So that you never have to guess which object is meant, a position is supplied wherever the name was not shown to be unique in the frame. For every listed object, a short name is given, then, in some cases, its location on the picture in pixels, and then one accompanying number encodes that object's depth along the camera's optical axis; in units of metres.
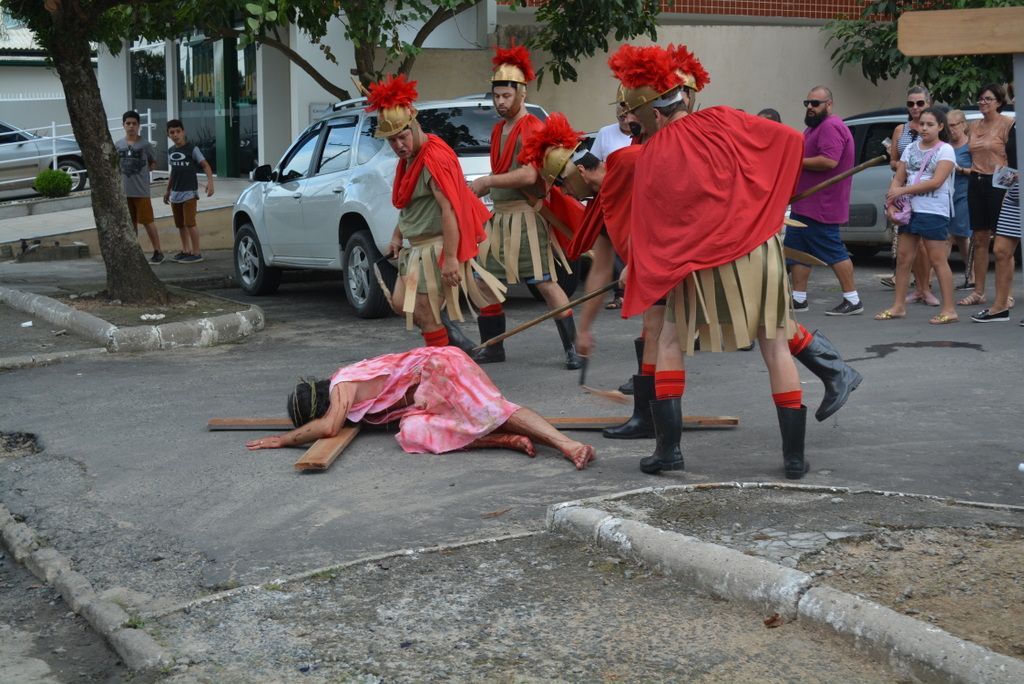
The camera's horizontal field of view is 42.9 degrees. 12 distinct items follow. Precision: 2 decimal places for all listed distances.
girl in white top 10.33
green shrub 21.50
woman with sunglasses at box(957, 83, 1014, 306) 10.87
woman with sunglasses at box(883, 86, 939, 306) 10.98
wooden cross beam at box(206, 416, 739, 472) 6.21
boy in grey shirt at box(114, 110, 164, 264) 15.88
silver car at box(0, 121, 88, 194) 23.50
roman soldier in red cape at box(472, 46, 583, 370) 8.62
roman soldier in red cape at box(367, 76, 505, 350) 7.84
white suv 11.03
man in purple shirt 10.65
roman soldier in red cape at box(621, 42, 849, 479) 5.59
